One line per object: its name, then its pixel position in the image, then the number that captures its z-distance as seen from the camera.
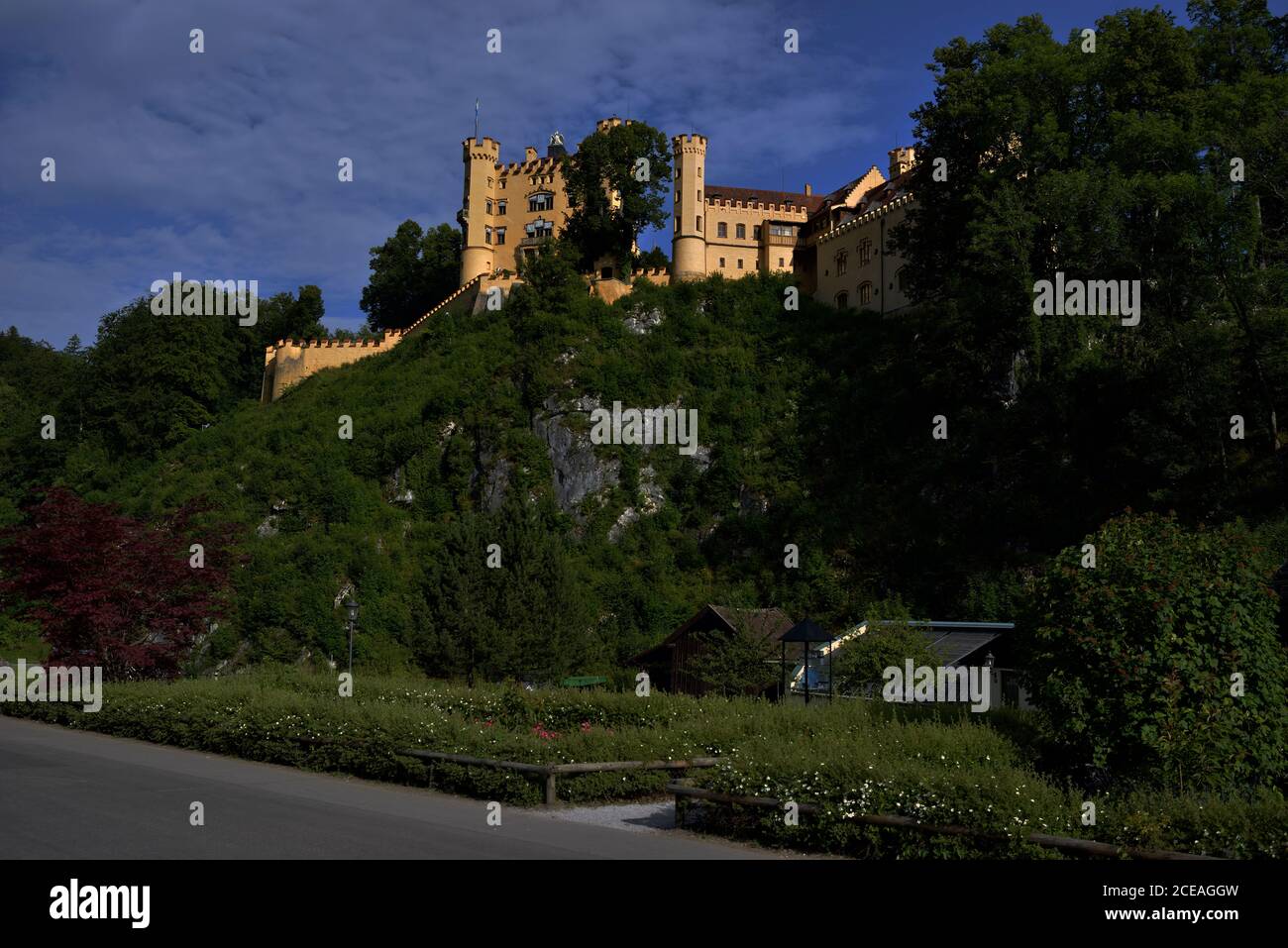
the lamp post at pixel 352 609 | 28.30
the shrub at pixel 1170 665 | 11.40
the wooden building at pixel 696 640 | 37.78
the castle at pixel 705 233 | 70.19
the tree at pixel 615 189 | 73.06
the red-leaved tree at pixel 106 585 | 26.25
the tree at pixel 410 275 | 93.50
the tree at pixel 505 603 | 33.88
